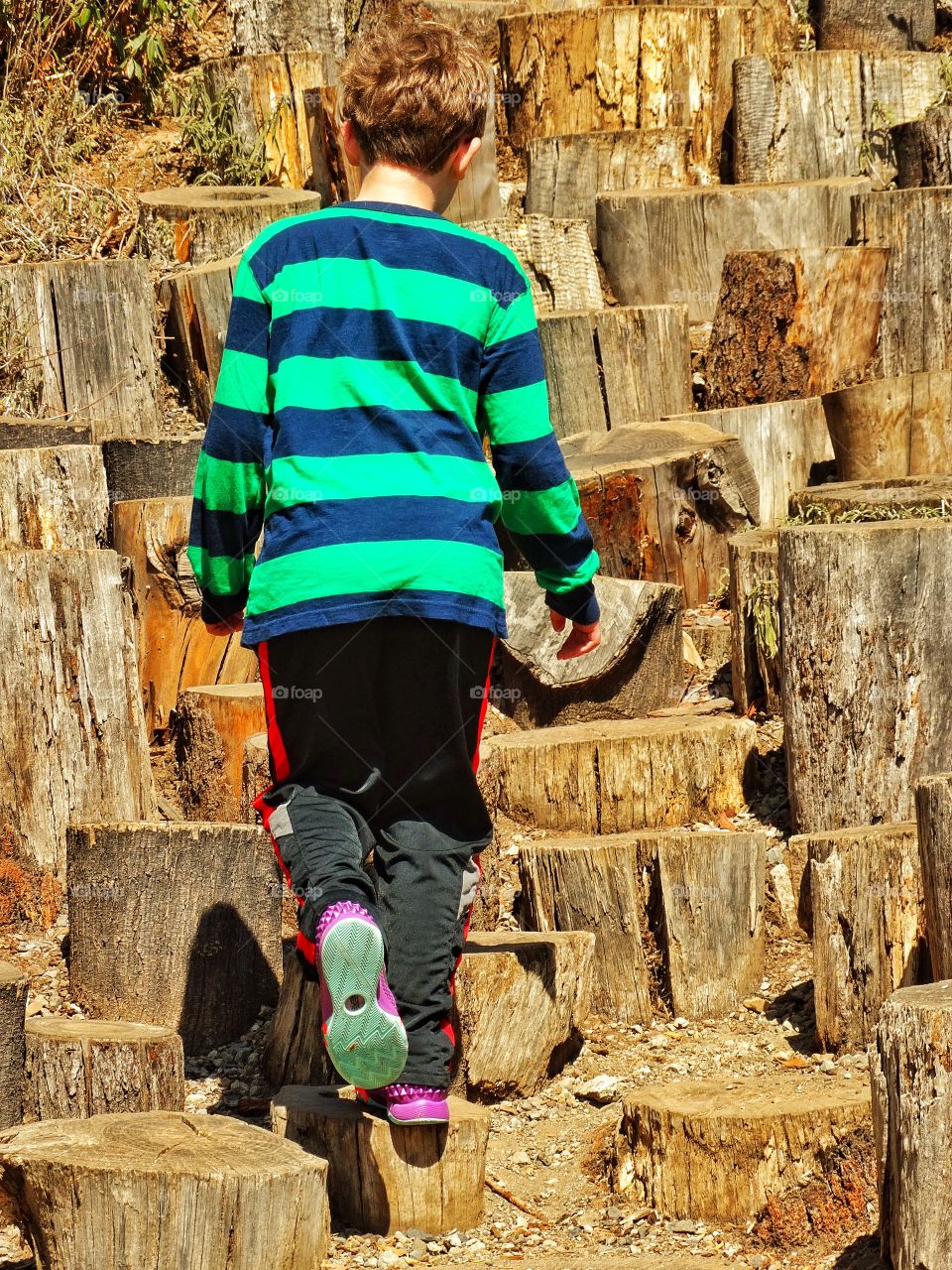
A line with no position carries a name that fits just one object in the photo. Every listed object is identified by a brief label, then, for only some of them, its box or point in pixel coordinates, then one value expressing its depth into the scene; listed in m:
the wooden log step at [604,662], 9.11
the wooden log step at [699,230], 12.80
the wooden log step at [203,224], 12.43
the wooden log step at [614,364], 11.40
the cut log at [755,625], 8.79
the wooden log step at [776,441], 11.13
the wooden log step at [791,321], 11.39
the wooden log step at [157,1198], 4.64
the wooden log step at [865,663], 7.46
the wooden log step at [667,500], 10.02
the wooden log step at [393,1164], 5.40
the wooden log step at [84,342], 10.87
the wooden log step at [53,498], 8.73
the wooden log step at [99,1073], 5.81
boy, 5.25
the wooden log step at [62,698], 7.61
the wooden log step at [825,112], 14.36
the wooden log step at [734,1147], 5.53
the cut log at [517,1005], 6.33
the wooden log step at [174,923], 6.75
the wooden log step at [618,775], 8.17
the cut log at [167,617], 9.08
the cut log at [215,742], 8.28
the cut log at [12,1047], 5.79
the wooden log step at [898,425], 10.28
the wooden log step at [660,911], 6.86
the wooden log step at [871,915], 6.40
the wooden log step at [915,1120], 4.64
